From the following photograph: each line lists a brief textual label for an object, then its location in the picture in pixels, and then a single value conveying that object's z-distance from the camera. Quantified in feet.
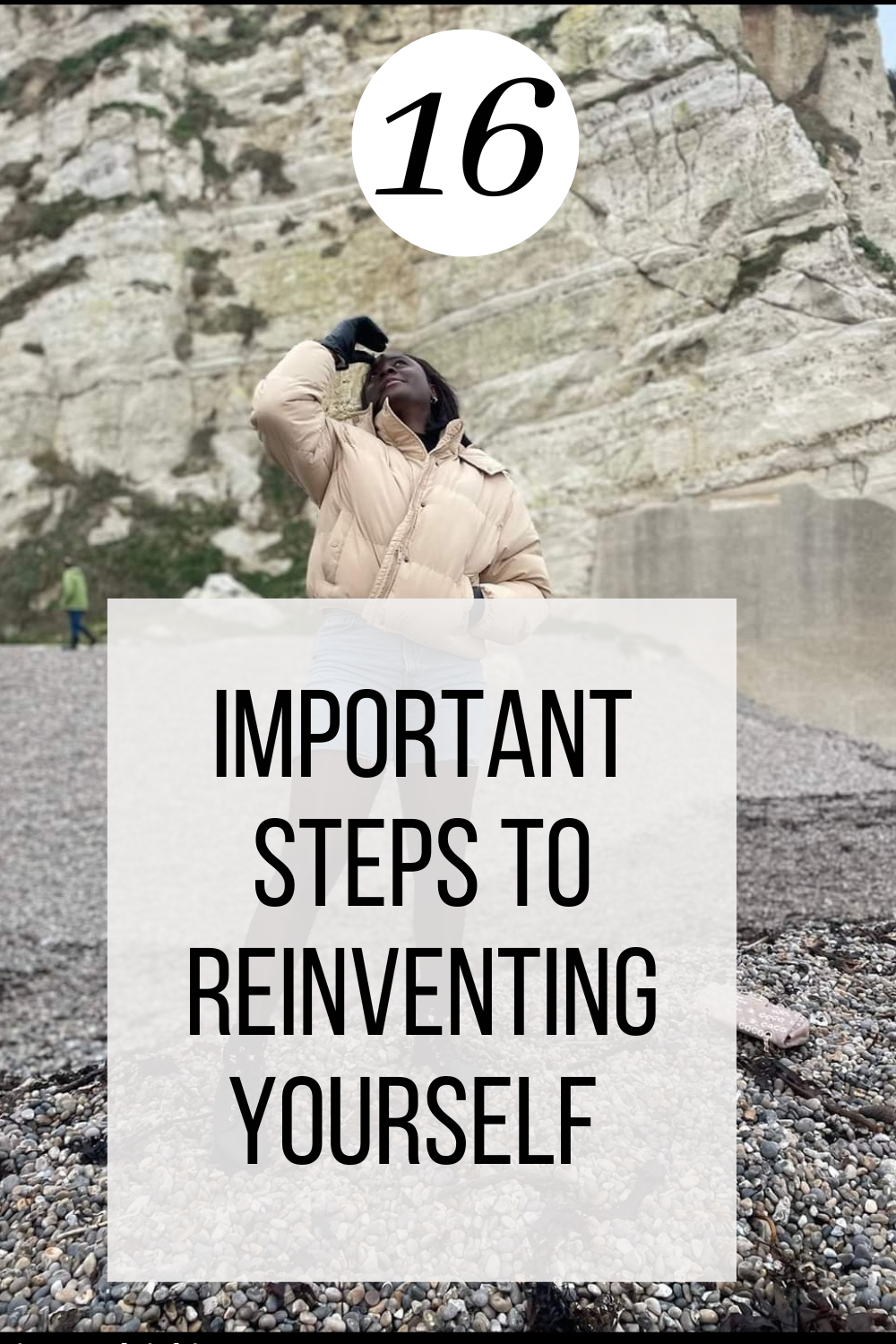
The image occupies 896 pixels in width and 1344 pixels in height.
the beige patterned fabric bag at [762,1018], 9.88
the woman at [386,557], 7.77
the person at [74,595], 48.34
